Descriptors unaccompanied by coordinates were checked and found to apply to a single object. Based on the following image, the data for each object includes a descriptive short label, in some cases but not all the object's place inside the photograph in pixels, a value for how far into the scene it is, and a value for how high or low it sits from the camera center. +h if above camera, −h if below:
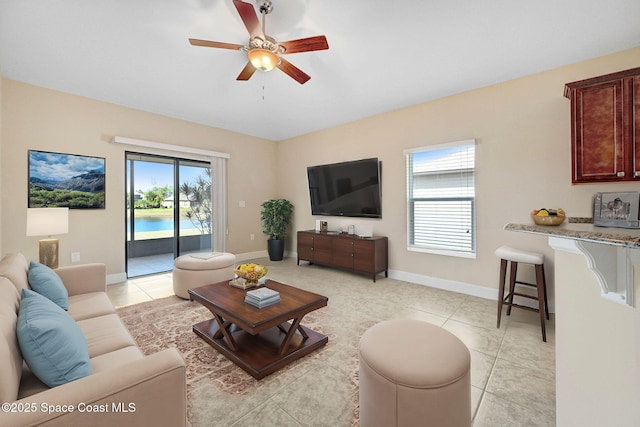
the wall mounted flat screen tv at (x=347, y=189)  4.37 +0.44
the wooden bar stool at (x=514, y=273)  2.33 -0.61
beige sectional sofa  0.77 -0.60
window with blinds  3.51 +0.20
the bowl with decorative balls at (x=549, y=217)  1.25 -0.03
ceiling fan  2.02 +1.42
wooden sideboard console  4.05 -0.67
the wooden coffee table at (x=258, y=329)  1.82 -1.04
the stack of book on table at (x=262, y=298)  1.99 -0.67
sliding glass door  4.30 +0.05
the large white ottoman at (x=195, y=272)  3.17 -0.74
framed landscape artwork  3.37 +0.46
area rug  1.66 -1.13
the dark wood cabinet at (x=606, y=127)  2.22 +0.77
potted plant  5.55 -0.27
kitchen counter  0.86 -0.45
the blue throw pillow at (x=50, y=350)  0.99 -0.54
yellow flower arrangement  2.38 -0.56
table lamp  2.61 -0.13
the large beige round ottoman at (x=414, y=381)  1.08 -0.74
